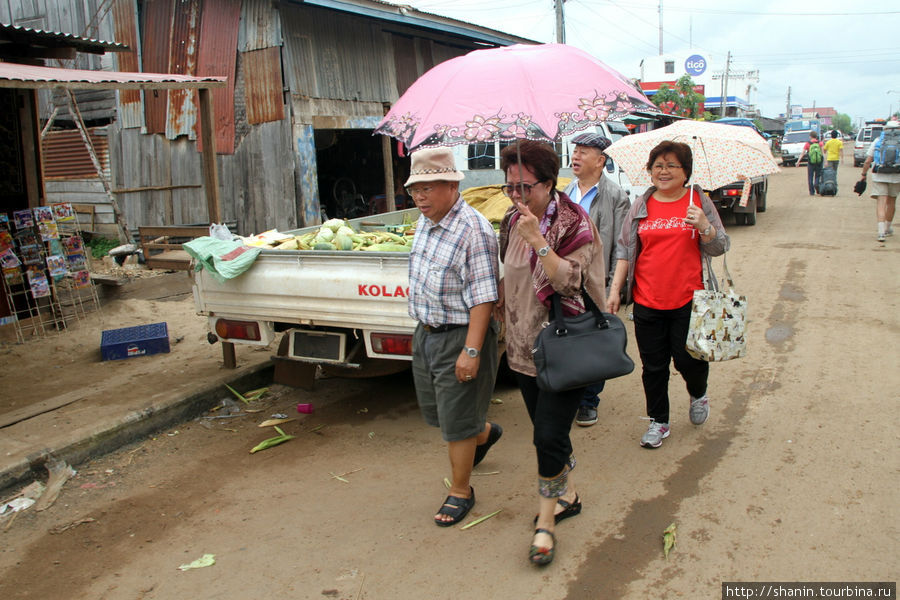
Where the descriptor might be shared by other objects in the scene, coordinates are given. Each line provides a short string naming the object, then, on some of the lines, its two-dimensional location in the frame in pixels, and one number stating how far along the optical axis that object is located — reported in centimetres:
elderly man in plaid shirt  310
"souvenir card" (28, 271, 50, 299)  732
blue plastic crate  649
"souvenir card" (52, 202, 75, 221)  756
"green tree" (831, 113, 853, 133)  15790
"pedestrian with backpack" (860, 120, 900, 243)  1004
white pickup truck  439
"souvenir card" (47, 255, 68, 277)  744
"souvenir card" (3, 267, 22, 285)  718
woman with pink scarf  291
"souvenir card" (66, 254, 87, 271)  766
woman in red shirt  386
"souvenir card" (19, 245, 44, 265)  738
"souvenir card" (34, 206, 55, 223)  735
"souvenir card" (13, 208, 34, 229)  727
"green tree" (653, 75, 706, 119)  2930
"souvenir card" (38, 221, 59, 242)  738
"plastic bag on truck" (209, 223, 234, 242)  527
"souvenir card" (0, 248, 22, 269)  712
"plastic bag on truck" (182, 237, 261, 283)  481
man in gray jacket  464
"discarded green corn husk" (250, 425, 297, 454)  464
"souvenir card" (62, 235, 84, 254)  764
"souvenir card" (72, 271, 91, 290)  762
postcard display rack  721
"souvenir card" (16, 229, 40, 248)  735
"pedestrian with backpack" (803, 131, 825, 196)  1869
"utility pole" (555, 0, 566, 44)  1922
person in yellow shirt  1807
